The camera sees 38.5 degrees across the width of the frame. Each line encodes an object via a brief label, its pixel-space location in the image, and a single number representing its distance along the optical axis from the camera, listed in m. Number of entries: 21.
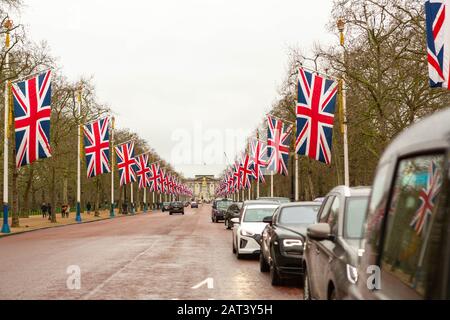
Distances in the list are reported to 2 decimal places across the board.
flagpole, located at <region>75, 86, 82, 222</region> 50.81
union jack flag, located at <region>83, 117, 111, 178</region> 47.47
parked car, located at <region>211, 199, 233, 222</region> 50.88
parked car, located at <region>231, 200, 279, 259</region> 17.66
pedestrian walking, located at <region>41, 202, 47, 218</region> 66.23
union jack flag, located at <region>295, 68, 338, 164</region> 27.80
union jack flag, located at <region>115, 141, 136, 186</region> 62.03
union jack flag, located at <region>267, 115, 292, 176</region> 41.19
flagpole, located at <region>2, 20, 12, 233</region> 33.88
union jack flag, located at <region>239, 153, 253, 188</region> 62.47
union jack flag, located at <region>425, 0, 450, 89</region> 16.34
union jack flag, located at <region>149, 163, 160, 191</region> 92.62
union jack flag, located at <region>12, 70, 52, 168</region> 31.81
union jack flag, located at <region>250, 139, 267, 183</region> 51.38
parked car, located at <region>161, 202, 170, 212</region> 108.24
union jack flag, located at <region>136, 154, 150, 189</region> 78.44
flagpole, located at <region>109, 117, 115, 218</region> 69.81
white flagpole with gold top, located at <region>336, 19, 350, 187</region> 32.81
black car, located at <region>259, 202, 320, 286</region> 12.09
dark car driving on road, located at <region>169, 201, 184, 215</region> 79.88
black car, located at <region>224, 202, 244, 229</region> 38.32
